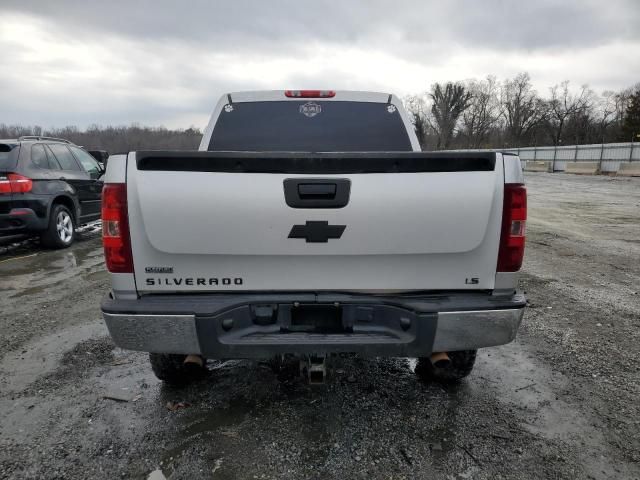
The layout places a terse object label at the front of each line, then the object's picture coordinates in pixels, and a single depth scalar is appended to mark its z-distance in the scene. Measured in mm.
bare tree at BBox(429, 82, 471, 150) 74500
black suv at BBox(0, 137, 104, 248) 6418
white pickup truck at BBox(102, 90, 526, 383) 2121
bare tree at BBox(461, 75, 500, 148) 78562
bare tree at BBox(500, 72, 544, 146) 71938
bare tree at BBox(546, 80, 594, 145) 68375
